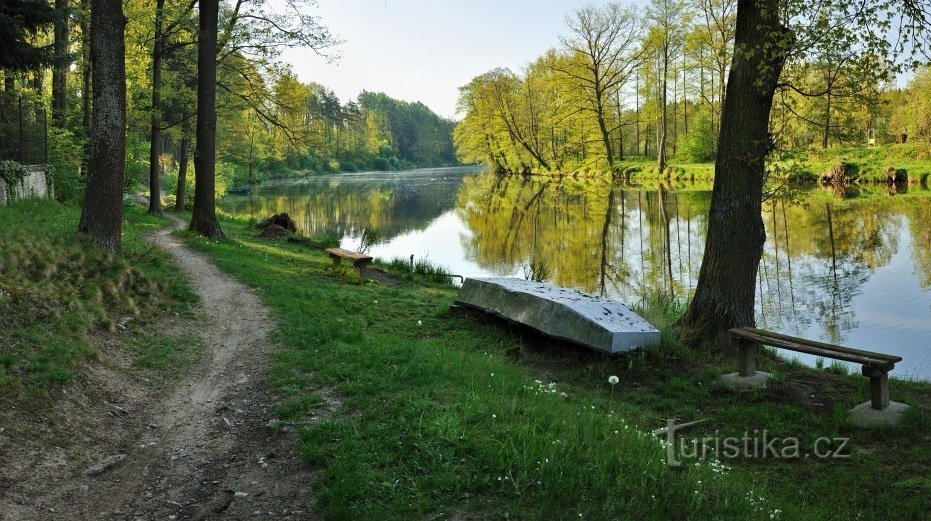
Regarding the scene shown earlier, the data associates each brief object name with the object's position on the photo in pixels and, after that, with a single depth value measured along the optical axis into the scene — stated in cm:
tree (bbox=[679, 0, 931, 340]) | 812
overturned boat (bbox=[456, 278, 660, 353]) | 801
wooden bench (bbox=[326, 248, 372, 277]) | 1340
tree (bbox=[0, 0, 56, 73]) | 1533
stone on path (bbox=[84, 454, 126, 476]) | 478
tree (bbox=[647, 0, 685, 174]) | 4388
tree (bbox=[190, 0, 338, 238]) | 1631
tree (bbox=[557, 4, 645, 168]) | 4916
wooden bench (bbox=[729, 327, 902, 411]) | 621
